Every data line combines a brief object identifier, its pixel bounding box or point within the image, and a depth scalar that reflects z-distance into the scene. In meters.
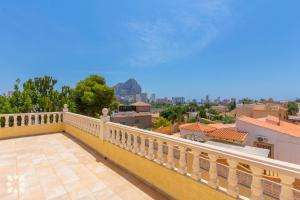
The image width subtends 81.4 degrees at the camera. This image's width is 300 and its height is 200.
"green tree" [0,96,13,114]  7.97
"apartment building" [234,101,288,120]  30.12
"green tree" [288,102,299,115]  49.29
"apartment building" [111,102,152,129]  38.81
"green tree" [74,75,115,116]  13.45
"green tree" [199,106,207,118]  56.68
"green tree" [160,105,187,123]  51.94
